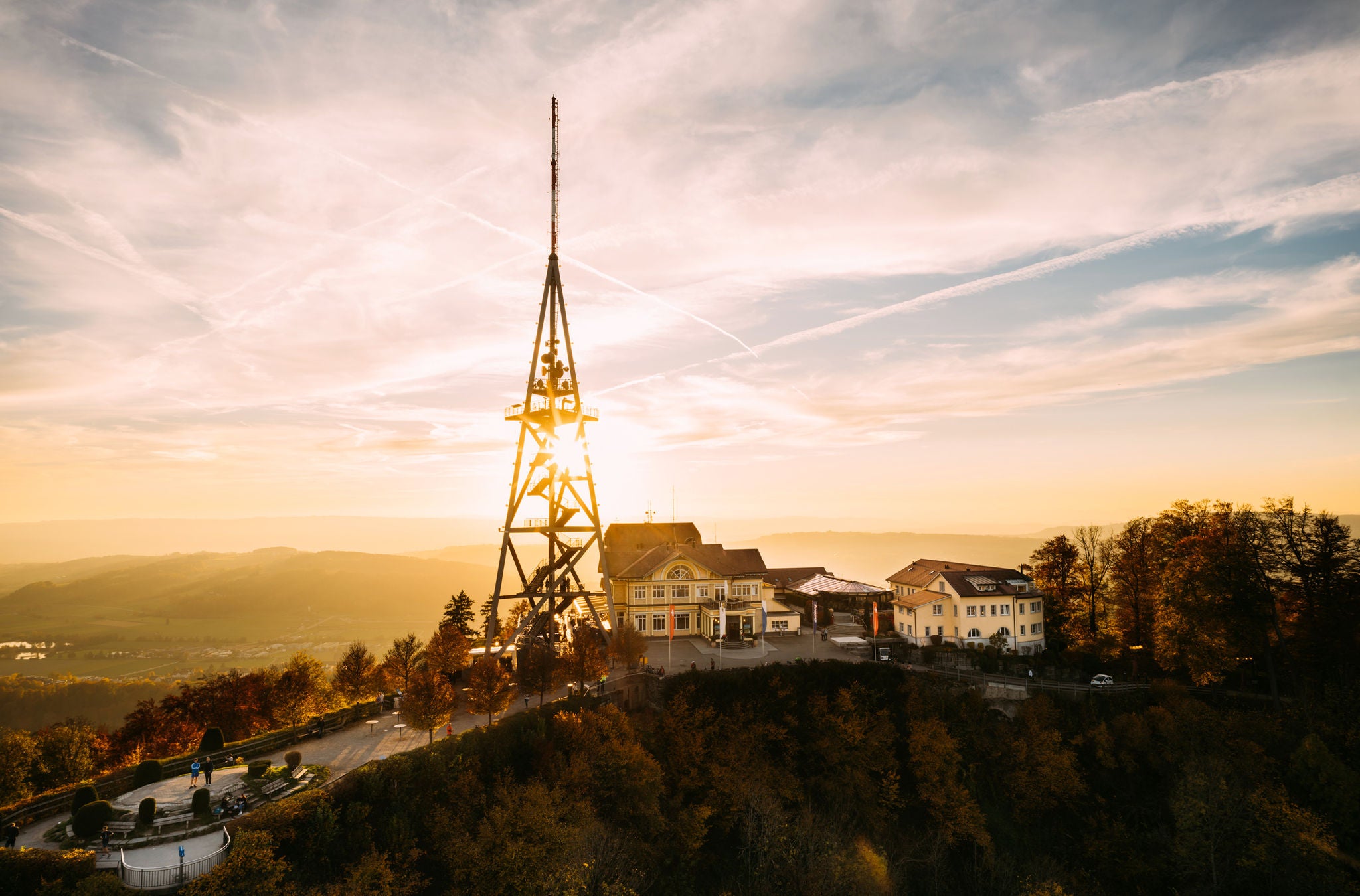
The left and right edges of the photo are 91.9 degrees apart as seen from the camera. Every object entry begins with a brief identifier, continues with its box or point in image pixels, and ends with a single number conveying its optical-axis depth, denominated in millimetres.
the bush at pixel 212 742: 31844
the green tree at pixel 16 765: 30109
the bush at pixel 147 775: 28094
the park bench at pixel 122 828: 24469
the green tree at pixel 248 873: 22031
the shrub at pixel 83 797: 26359
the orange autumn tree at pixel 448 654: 41166
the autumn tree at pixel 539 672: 39531
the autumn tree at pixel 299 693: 41250
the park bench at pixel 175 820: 25031
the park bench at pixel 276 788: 27578
